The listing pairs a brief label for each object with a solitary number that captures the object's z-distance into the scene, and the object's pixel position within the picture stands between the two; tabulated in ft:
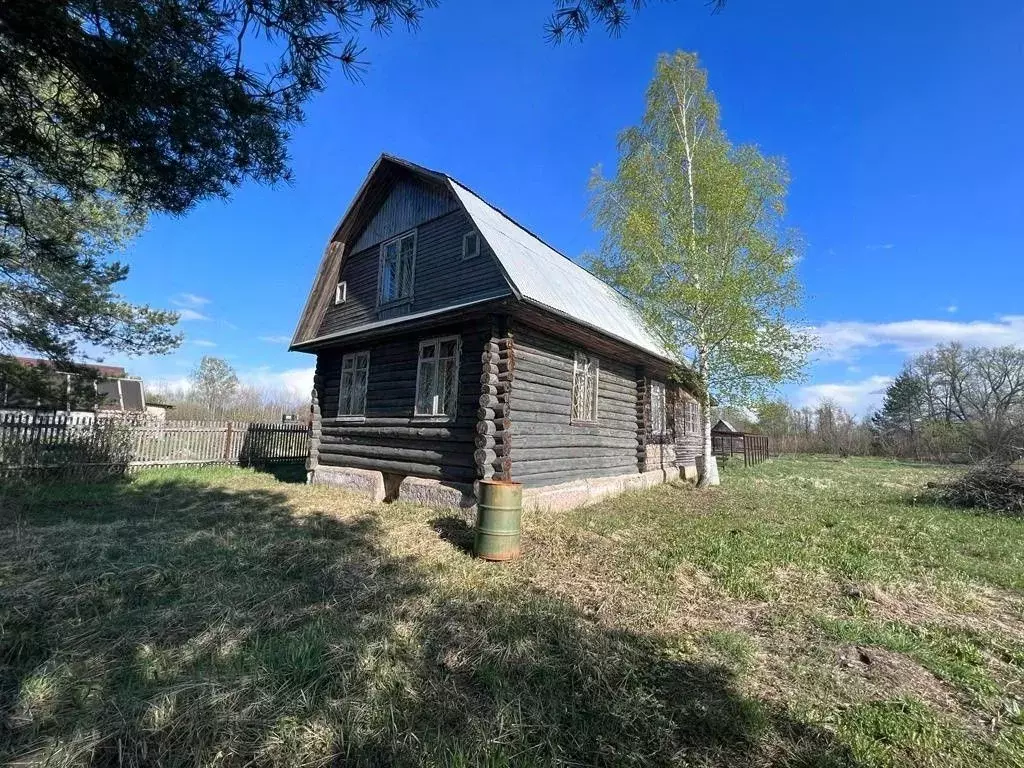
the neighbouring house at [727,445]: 96.49
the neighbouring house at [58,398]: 40.11
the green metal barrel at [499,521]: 20.20
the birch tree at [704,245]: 41.86
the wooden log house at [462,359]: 28.63
